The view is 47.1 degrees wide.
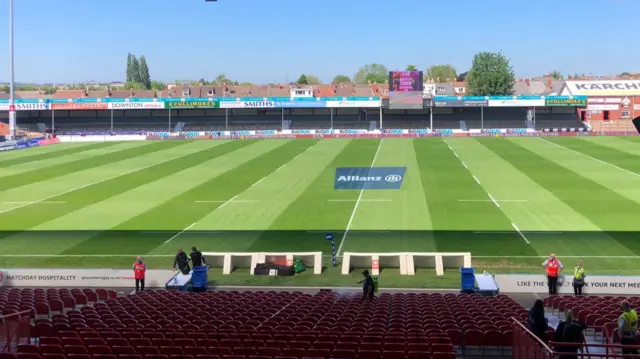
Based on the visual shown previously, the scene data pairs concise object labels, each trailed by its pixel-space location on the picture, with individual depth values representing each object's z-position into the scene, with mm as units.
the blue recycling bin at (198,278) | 23688
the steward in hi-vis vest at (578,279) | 22094
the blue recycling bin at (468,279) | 22688
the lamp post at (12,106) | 73312
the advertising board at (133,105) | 97625
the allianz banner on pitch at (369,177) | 48625
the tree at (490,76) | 132375
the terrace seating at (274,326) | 11406
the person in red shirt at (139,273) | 22844
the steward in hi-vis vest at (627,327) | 11570
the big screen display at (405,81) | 93994
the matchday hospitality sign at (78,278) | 24375
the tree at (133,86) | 181338
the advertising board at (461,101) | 97625
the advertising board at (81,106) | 97750
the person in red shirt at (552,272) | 22266
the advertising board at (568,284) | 22578
